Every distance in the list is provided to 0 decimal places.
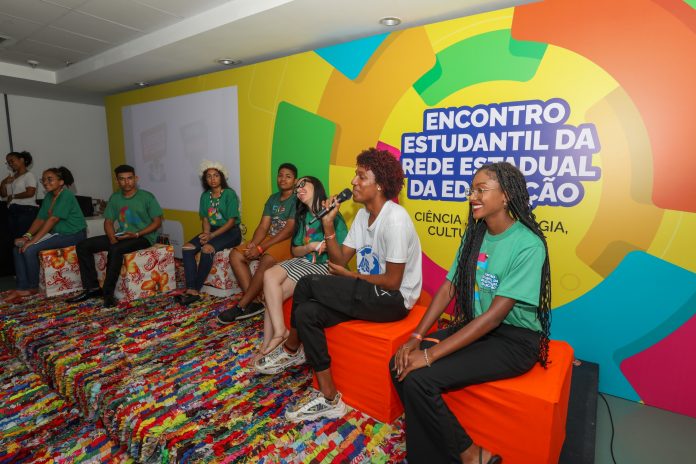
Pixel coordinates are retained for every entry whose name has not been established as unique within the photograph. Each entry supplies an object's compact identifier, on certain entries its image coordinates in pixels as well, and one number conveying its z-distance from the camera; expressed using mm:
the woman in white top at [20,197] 4836
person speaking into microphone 2102
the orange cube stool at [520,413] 1499
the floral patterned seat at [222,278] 3939
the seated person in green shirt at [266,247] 3359
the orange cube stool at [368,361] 2016
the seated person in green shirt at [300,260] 2598
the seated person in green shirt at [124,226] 4008
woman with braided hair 1572
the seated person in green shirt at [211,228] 3871
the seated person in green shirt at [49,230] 4102
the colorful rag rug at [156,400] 1900
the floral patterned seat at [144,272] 3865
